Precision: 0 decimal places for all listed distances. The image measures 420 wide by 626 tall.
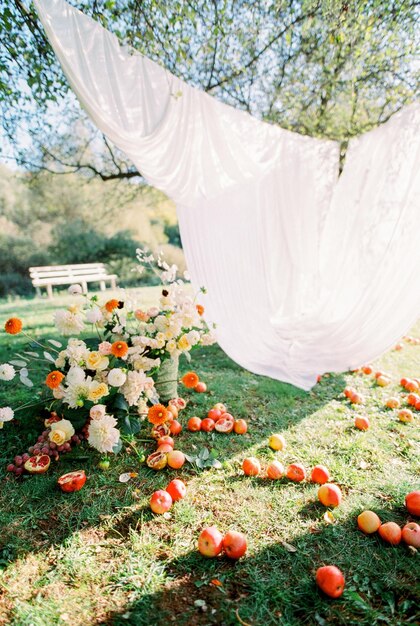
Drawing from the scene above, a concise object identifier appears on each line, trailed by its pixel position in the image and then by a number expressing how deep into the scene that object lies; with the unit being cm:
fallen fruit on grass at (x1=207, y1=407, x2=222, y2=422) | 251
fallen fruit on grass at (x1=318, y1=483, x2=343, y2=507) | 171
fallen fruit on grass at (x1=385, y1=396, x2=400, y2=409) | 278
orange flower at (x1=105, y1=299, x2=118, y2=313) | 205
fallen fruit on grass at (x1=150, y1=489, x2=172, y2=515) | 166
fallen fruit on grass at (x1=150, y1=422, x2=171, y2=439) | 224
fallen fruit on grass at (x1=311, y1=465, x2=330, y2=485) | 190
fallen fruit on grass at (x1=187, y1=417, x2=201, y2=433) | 240
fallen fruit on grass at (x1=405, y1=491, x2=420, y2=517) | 166
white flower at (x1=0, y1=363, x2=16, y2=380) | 174
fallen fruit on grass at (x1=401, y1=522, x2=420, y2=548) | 149
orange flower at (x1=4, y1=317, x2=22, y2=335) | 177
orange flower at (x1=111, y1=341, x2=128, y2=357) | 189
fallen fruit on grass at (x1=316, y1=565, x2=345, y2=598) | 127
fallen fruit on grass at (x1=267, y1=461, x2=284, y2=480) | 192
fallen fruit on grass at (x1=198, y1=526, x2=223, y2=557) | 143
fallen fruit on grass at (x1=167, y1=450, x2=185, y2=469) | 198
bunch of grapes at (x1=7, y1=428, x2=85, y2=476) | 194
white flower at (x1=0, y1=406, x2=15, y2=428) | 176
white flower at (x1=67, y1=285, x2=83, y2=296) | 199
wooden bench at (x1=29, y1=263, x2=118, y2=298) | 827
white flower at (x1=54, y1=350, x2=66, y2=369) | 198
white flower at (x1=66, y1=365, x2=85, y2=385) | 183
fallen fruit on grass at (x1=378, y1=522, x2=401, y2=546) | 151
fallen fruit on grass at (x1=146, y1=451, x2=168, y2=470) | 198
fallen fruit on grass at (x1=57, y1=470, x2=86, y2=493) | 179
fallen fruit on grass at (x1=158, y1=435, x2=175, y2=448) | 214
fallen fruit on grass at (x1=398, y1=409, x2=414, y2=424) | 256
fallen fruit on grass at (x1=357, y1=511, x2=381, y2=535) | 157
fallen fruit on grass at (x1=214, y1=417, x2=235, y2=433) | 240
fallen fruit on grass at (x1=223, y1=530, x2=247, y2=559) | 142
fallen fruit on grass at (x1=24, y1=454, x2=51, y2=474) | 191
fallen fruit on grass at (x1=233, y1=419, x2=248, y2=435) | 239
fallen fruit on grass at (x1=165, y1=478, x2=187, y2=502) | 175
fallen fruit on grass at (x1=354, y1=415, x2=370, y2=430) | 246
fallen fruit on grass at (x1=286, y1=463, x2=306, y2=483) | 191
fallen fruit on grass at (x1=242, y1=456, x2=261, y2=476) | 196
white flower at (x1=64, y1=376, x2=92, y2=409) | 183
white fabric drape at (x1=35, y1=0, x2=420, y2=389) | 262
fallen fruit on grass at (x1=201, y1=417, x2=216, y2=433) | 241
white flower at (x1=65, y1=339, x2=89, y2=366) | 191
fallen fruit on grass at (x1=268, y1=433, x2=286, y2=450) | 221
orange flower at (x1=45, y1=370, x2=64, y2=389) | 178
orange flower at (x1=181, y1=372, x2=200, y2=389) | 209
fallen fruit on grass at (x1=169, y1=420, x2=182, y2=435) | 232
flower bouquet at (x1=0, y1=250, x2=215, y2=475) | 183
